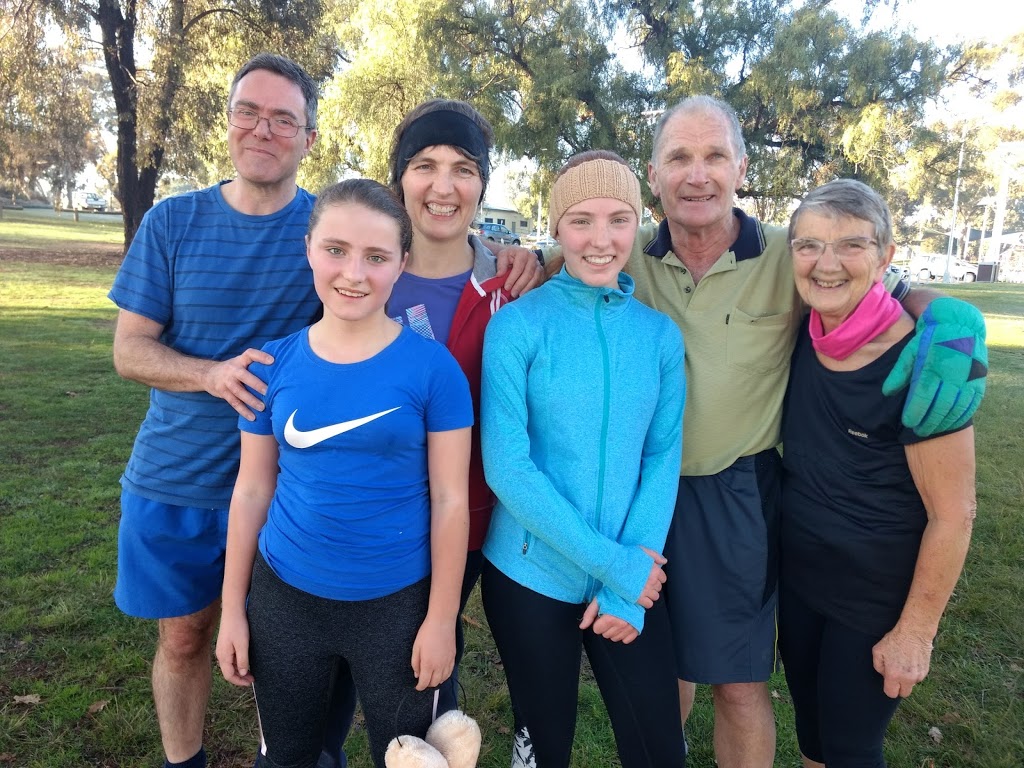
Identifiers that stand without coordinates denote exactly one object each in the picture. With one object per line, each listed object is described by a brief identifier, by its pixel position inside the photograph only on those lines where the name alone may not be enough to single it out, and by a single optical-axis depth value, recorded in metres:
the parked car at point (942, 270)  39.84
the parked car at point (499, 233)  35.78
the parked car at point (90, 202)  59.25
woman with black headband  2.34
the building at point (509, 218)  68.68
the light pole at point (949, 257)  37.21
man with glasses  2.39
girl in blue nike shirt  1.89
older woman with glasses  2.02
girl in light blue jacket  2.03
